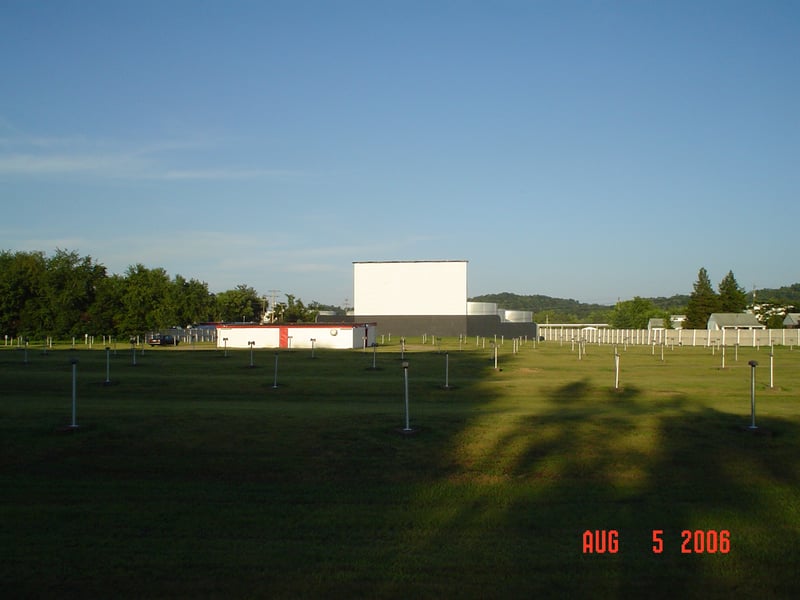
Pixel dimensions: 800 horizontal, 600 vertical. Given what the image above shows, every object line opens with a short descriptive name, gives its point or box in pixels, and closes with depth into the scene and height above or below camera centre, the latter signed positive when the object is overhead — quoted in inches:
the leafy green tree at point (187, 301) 3422.7 +64.0
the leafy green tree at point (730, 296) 4185.5 +121.3
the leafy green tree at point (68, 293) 3280.0 +97.0
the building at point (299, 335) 2336.6 -75.8
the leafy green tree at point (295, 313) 4473.4 +5.2
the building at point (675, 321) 5457.7 -47.3
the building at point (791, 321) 4261.8 -37.2
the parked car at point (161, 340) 2694.4 -107.7
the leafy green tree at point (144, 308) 3341.5 +25.7
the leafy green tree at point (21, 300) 3238.2 +60.4
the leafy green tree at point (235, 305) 4473.4 +57.9
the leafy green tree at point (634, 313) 5251.0 +16.7
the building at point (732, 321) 3705.7 -30.4
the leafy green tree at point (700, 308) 4106.8 +46.0
